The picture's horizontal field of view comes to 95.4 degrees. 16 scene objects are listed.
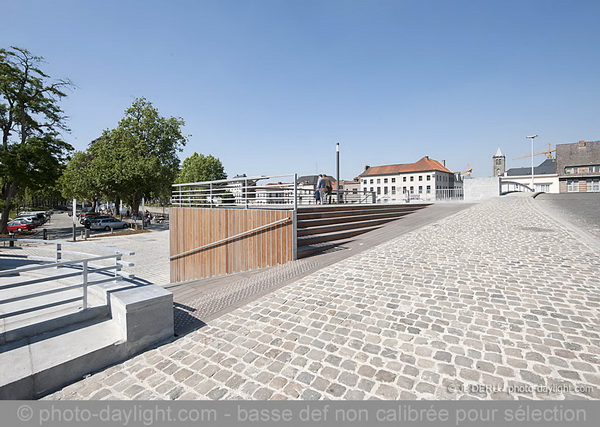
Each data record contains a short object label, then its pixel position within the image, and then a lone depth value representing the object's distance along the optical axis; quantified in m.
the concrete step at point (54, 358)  2.42
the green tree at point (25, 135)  23.23
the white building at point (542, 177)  47.17
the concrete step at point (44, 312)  2.95
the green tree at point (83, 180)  28.56
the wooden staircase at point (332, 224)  8.10
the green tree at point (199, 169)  51.06
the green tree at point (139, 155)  28.20
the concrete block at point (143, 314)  3.16
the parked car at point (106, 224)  28.34
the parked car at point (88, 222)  29.15
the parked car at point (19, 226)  26.52
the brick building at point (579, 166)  43.97
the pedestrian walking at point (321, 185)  14.36
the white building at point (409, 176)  76.13
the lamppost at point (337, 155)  18.61
